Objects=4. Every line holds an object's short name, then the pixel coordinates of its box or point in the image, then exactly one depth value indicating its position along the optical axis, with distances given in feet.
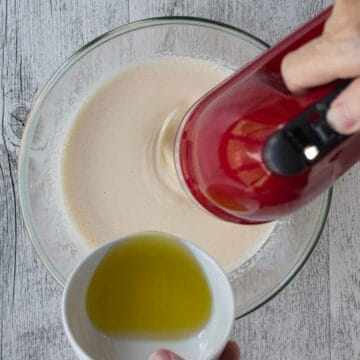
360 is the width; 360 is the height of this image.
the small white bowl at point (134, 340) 2.32
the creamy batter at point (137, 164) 2.77
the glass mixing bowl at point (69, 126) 2.77
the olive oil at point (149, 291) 2.45
